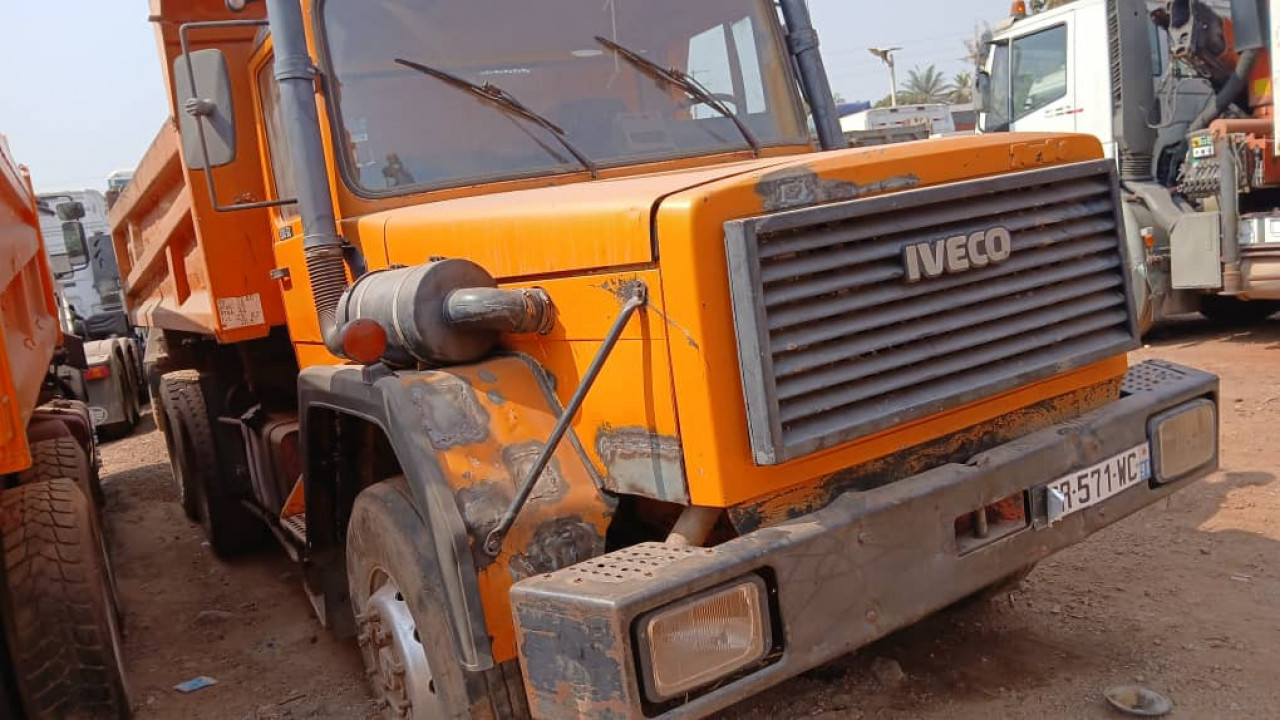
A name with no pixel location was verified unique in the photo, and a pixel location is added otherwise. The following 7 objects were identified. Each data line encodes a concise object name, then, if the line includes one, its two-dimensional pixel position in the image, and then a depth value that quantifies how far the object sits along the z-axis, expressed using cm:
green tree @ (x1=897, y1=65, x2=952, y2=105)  4300
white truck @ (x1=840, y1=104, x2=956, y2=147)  1889
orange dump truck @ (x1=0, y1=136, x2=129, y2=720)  322
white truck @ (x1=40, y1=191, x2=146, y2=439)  949
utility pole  2673
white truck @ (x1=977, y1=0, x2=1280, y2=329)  834
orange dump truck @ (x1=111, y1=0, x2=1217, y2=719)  219
